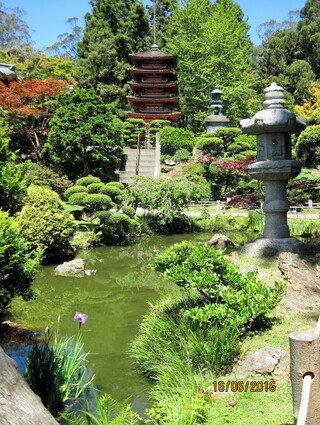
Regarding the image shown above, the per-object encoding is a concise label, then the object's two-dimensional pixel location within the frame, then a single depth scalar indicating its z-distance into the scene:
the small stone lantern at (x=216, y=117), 23.95
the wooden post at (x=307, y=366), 2.15
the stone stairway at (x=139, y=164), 20.03
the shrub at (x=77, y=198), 13.48
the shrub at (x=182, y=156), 22.28
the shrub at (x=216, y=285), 4.11
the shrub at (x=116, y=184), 14.34
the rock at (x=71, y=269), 9.25
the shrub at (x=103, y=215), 12.84
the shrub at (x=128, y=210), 13.50
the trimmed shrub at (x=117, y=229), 12.95
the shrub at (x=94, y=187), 13.75
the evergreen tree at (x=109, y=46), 29.11
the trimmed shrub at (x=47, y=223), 9.91
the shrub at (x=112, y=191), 13.68
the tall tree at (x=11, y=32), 41.16
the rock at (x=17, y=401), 2.03
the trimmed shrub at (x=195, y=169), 19.44
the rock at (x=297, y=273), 5.66
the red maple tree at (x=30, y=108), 17.83
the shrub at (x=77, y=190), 13.83
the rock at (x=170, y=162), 22.05
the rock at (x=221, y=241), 11.78
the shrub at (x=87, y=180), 14.45
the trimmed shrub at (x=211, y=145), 20.64
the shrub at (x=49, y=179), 15.60
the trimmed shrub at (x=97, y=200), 13.12
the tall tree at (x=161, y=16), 33.72
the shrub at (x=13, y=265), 5.11
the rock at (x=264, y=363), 3.66
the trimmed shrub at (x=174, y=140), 23.05
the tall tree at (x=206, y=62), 27.80
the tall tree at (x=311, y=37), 35.03
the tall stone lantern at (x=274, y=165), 7.50
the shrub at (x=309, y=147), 19.80
